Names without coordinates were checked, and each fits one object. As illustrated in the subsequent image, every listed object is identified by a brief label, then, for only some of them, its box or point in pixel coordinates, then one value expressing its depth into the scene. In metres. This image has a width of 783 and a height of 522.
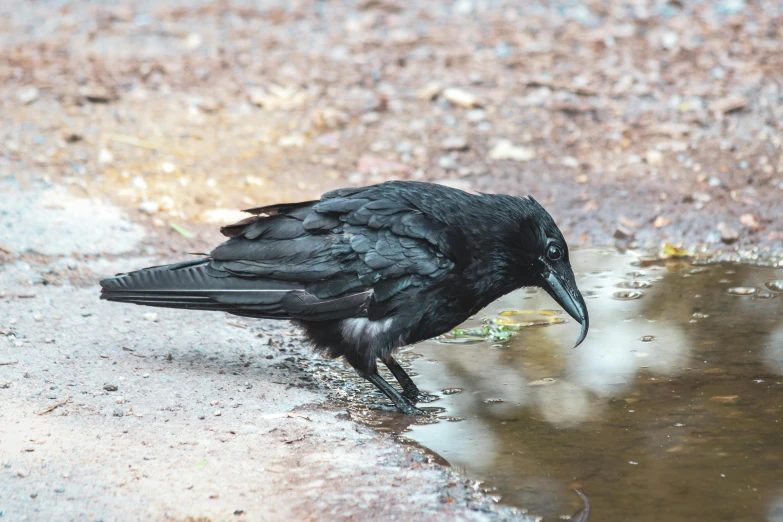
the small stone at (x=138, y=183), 13.28
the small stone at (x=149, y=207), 12.66
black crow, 8.51
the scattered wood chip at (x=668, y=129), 14.49
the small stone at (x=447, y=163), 14.29
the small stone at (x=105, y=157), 14.01
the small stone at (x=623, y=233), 12.48
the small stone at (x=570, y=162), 14.14
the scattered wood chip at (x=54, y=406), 7.55
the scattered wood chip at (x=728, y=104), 14.67
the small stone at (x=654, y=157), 13.92
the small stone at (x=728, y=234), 12.05
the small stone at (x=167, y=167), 13.78
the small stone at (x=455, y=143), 14.70
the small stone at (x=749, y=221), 12.25
